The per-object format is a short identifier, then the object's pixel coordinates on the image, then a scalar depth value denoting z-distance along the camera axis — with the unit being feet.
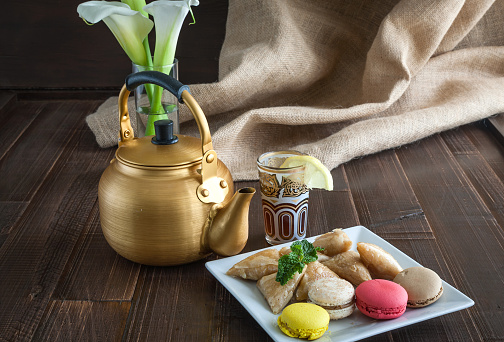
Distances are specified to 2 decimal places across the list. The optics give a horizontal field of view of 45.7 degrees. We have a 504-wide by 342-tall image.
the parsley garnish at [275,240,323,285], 2.37
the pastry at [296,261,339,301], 2.38
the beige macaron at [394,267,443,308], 2.27
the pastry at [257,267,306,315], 2.32
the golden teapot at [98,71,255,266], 2.55
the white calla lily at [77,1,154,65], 3.01
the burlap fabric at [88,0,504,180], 4.16
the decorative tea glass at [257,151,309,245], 2.85
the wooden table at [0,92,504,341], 2.37
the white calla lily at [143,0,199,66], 3.11
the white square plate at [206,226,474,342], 2.16
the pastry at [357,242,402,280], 2.49
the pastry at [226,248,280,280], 2.51
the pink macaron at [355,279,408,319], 2.19
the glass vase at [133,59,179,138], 3.51
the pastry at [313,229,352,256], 2.67
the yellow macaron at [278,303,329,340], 2.10
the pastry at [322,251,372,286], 2.47
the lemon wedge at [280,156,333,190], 2.77
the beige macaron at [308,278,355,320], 2.24
